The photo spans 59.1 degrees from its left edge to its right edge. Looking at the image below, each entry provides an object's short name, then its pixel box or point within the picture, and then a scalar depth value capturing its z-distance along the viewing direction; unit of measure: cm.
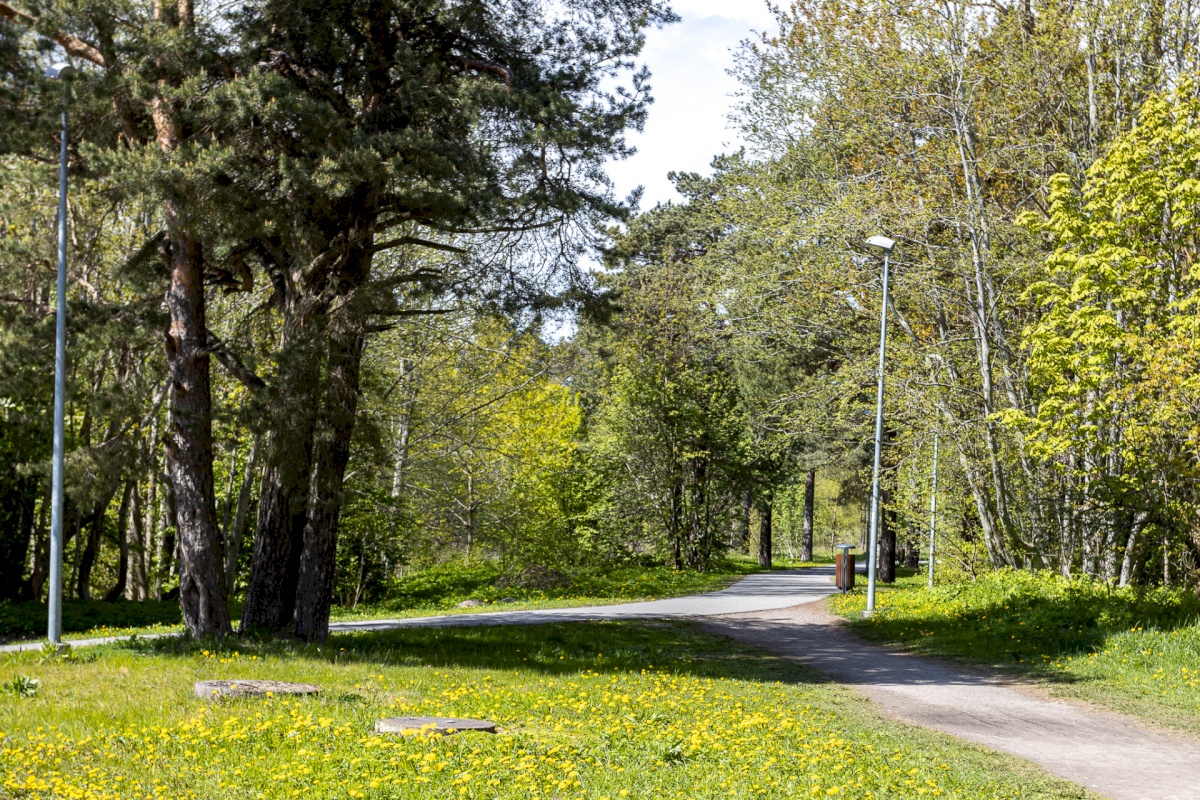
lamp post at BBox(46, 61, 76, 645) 1351
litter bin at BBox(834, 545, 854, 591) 2684
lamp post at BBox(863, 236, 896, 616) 1991
